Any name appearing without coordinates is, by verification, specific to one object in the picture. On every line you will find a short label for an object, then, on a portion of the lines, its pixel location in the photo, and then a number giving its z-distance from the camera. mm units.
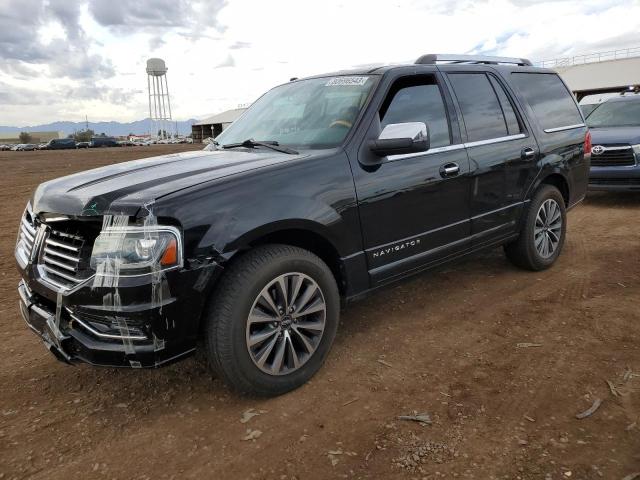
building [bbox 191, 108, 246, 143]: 73794
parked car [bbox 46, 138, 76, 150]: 62903
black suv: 2570
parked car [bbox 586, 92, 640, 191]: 8211
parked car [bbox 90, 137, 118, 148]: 68812
